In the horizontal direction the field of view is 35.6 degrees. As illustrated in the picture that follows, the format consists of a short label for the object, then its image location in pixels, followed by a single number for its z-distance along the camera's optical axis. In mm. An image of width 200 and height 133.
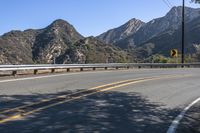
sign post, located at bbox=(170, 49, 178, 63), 36272
